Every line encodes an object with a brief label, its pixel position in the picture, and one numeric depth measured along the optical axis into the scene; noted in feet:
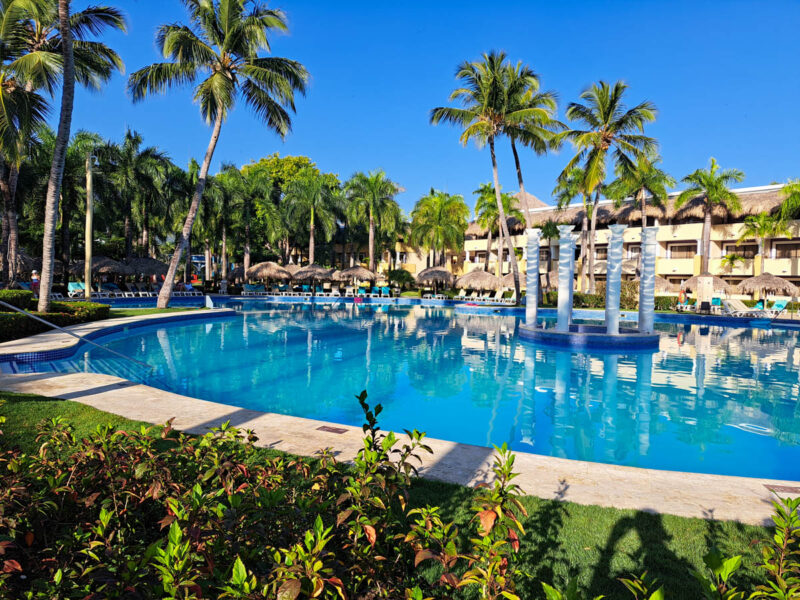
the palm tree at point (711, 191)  107.55
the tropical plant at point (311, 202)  130.21
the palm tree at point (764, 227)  101.14
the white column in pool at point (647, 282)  55.47
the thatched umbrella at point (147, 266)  102.00
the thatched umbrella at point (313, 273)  126.82
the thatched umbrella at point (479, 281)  112.47
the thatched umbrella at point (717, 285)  102.89
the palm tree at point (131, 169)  99.50
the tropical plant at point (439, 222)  139.85
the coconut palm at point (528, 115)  82.89
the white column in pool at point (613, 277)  52.13
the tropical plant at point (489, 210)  133.08
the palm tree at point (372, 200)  130.93
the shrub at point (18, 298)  44.21
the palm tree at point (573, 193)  109.09
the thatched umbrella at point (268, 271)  123.85
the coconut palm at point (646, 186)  109.29
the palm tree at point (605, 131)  83.51
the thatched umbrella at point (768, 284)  95.14
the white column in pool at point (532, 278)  61.46
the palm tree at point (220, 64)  61.52
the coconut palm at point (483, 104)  82.53
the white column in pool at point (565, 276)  54.90
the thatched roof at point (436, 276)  125.59
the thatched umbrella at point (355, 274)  125.90
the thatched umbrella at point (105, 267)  95.43
